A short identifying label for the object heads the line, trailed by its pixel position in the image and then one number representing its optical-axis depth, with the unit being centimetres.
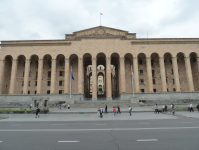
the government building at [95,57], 3850
